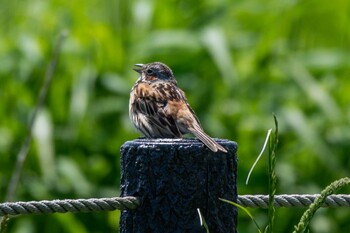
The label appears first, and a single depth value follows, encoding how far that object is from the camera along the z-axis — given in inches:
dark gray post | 239.8
